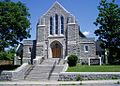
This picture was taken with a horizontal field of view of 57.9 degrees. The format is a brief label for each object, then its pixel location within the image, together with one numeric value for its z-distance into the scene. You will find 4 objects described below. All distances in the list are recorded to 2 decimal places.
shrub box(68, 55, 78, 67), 15.25
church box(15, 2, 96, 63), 18.10
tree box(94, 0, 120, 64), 15.99
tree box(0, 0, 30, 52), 13.35
